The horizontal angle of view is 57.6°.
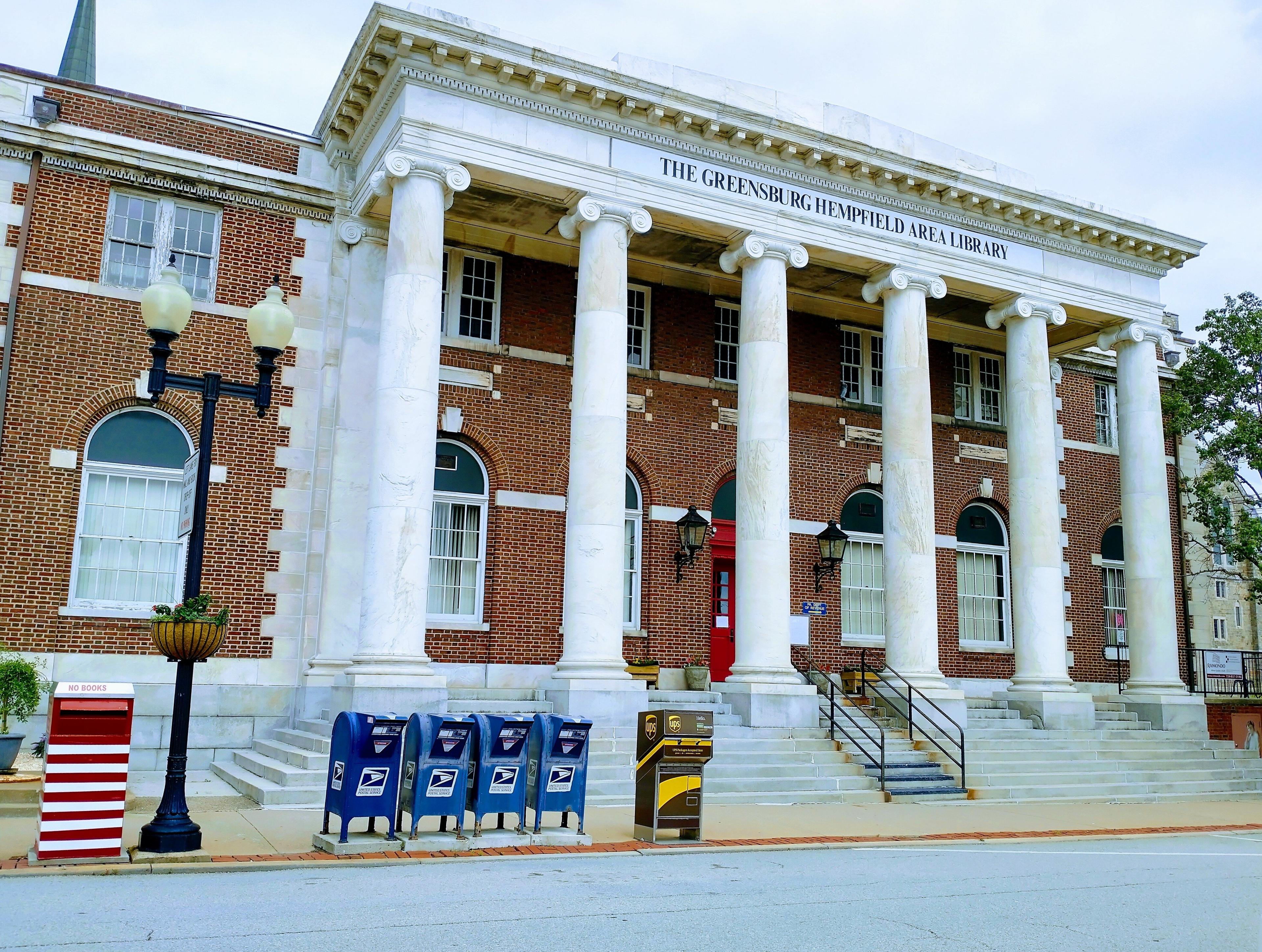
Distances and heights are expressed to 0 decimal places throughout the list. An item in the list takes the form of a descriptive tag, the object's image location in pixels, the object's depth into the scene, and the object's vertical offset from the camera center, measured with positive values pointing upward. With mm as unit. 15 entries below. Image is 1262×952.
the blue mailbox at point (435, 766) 10078 -773
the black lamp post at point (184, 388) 9523 +2504
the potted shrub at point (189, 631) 9766 +354
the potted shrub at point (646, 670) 20219 +208
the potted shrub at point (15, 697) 12484 -304
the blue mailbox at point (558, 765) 10812 -792
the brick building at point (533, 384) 16578 +4895
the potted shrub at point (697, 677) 20688 +104
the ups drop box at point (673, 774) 11227 -896
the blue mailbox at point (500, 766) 10453 -788
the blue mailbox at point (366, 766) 9781 -758
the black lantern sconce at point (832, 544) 22359 +2722
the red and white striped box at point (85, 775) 9000 -821
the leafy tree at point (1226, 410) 24906 +6318
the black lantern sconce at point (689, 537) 21000 +2628
